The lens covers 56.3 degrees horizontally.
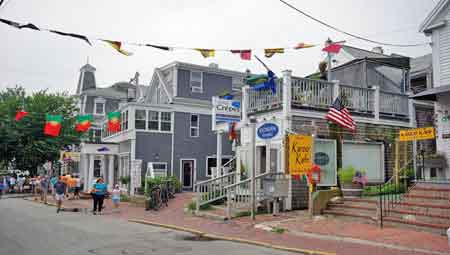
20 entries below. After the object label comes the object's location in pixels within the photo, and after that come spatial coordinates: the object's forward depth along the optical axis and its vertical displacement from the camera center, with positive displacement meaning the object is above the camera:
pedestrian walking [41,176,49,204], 24.91 -1.83
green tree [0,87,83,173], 33.62 +2.07
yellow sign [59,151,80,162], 29.14 +0.10
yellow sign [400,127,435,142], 12.69 +0.85
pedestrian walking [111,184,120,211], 20.55 -1.86
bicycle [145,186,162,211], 19.09 -1.89
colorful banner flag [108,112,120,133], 28.30 +2.48
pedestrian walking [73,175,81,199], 27.08 -2.09
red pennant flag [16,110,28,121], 28.81 +2.89
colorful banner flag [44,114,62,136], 29.17 +2.26
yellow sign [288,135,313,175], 13.05 +0.19
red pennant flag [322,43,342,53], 15.64 +4.18
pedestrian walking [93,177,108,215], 18.66 -1.53
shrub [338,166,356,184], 13.98 -0.49
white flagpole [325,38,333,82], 17.44 +4.40
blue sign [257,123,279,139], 14.84 +1.04
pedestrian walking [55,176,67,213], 19.39 -1.56
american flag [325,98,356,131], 15.40 +1.65
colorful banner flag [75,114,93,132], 29.98 +2.53
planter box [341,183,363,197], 14.06 -0.98
